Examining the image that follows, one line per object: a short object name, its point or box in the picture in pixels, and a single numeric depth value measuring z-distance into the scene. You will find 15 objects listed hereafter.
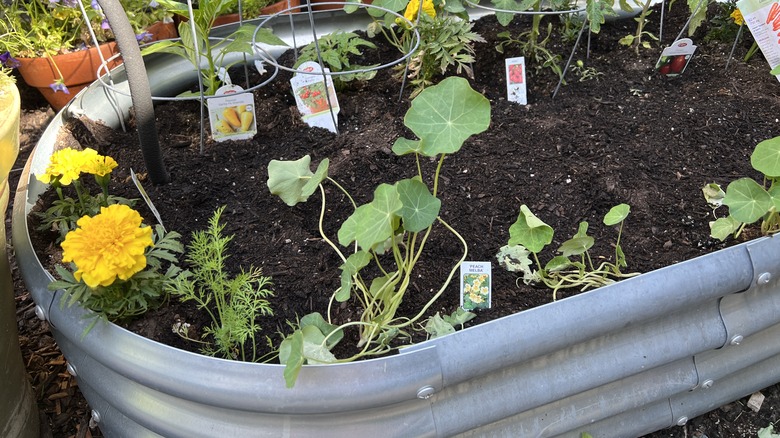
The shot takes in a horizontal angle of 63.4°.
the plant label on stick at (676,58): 1.84
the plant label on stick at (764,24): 1.72
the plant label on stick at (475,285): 1.28
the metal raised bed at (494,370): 1.03
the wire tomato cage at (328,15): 1.54
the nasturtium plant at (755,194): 1.25
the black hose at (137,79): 1.19
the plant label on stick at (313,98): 1.70
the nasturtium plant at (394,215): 1.06
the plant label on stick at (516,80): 1.80
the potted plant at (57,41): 2.19
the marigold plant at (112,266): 1.03
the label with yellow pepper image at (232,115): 1.61
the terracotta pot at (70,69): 2.22
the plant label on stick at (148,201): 1.32
